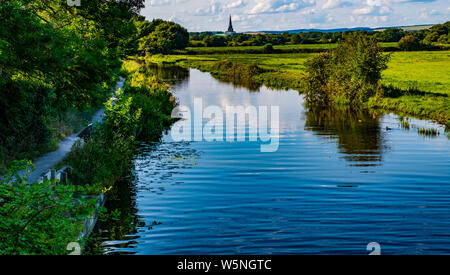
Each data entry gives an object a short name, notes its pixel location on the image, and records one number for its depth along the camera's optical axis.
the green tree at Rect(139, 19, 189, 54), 167.62
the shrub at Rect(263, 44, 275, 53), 153.25
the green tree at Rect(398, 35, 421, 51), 129.12
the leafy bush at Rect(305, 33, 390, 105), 51.59
